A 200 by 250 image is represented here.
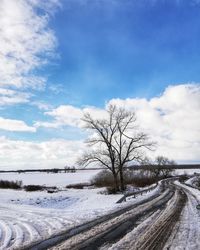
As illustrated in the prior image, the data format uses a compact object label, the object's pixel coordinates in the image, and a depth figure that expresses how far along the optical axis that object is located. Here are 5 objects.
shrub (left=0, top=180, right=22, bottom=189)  30.11
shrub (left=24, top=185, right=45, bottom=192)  27.51
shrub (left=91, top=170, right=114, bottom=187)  33.36
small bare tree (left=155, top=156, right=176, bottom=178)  74.27
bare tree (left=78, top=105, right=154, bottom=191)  24.93
